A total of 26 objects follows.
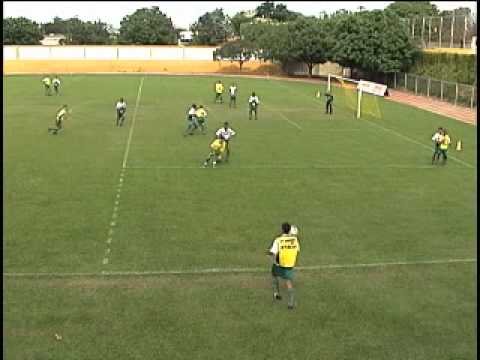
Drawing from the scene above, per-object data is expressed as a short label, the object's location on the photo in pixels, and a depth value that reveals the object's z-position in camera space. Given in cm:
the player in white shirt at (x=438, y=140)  2509
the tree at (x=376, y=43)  6312
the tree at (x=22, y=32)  10012
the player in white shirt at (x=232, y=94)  4419
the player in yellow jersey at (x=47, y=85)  5136
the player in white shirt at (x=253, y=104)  3825
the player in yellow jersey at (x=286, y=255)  1145
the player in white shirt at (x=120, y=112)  3399
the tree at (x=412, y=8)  11129
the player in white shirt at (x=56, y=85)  5281
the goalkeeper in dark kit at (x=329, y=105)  4166
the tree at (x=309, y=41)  7294
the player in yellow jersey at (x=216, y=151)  2427
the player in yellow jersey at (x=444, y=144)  2522
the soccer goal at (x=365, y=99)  4249
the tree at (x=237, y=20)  12840
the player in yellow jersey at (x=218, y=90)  4597
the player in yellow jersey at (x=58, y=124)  3209
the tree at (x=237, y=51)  8556
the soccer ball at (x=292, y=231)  1161
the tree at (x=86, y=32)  11606
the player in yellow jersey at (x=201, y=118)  3238
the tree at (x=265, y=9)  15375
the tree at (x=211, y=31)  11775
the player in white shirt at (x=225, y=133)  2453
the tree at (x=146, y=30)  10881
